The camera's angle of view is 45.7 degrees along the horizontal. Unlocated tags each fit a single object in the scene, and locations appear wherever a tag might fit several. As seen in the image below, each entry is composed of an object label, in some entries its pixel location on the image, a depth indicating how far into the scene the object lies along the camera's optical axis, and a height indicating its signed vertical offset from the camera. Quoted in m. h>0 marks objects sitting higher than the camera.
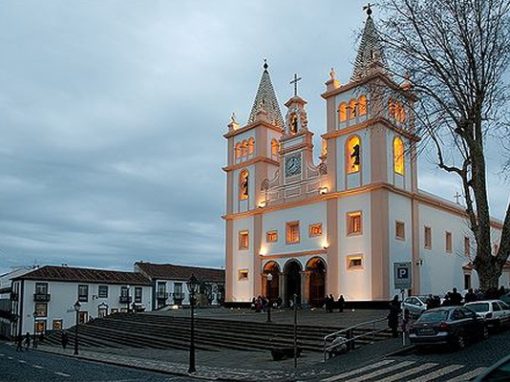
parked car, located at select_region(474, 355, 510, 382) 6.52 -1.07
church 37.69 +4.04
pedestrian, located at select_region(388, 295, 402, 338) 22.39 -1.70
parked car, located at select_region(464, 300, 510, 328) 21.09 -1.36
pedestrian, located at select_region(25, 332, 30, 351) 42.51 -5.00
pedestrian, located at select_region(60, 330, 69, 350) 37.67 -4.38
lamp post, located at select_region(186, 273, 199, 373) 20.11 -1.22
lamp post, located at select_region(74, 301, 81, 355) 31.33 -3.98
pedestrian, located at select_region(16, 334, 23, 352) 41.48 -5.22
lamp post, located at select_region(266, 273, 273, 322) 43.67 -0.63
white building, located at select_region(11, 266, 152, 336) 62.22 -2.70
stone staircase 26.20 -3.27
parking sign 19.73 -0.09
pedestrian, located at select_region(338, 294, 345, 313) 36.06 -1.90
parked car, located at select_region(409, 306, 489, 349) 17.81 -1.64
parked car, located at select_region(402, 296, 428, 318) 28.41 -1.53
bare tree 22.27 +7.20
